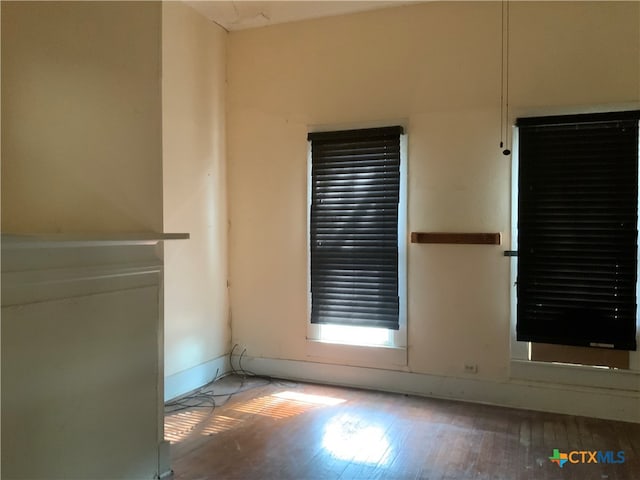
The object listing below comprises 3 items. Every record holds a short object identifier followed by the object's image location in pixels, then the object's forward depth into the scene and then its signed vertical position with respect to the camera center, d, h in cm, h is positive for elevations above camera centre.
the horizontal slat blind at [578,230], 316 +0
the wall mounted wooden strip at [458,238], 348 -6
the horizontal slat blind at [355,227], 376 +2
